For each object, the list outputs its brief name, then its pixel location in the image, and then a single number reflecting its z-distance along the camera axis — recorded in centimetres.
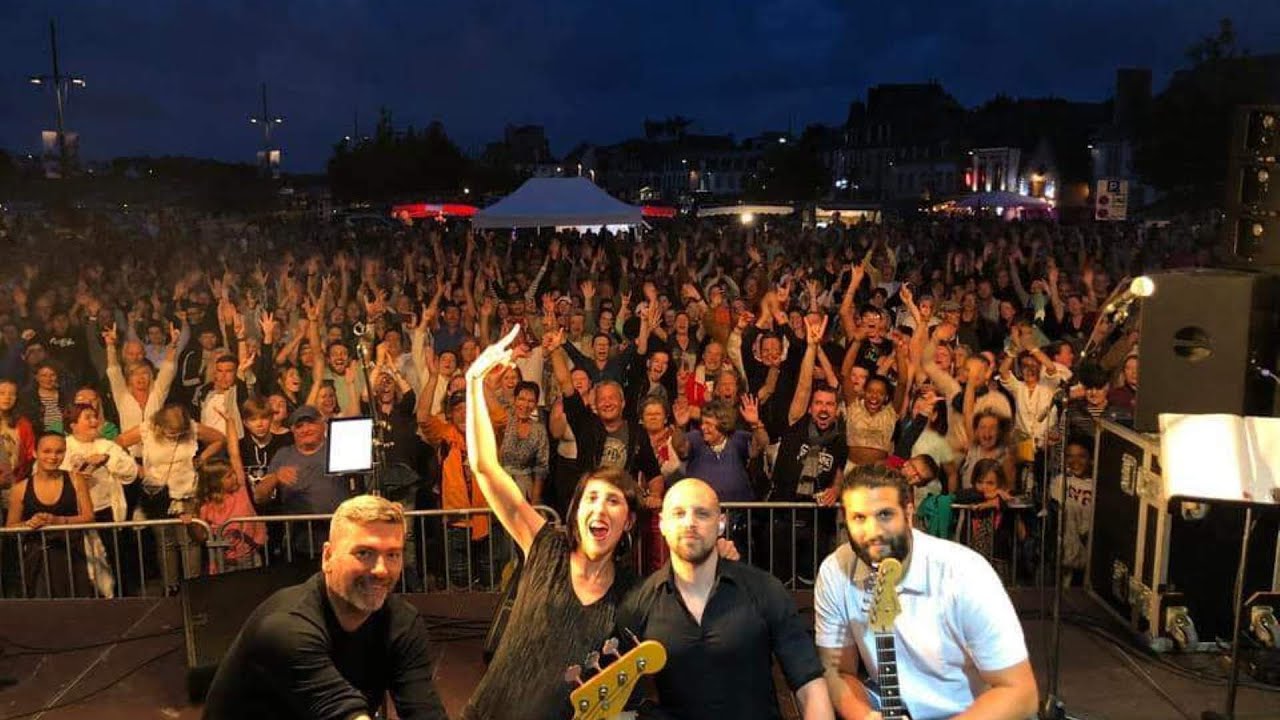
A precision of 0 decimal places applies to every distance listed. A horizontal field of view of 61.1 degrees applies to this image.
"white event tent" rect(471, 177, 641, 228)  1590
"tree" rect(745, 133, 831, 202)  6919
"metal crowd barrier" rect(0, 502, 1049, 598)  622
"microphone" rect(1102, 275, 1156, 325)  439
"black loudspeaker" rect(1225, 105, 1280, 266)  540
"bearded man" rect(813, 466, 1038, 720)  334
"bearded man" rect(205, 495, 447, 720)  282
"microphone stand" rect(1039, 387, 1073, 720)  448
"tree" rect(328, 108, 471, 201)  5169
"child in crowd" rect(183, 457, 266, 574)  625
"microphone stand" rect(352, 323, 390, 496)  490
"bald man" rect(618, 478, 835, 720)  340
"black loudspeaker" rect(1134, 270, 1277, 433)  507
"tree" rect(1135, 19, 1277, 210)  3005
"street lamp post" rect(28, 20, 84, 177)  2581
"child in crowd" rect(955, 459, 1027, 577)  632
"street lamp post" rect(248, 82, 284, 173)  4559
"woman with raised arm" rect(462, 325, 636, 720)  351
